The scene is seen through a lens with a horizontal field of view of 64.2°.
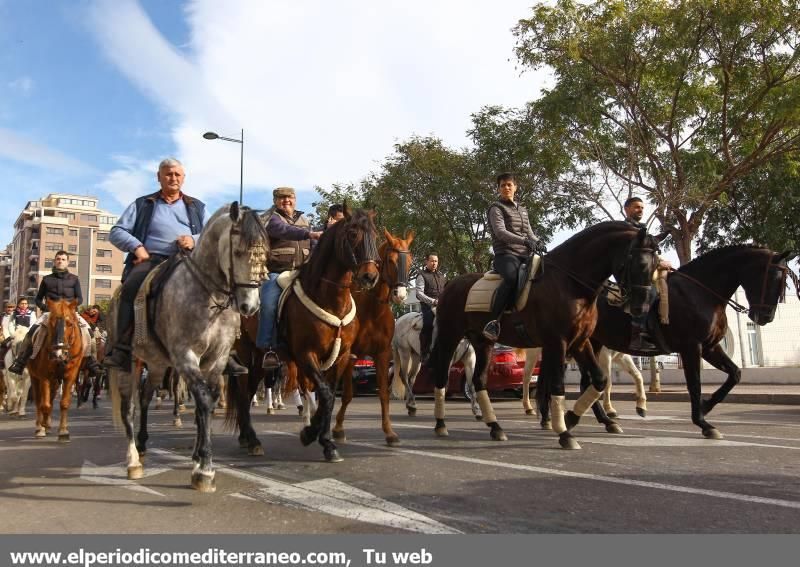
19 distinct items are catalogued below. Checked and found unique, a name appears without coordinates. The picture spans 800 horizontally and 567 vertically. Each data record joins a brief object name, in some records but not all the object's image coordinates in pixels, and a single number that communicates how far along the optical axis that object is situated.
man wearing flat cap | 7.25
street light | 22.88
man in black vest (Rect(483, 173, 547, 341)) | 8.30
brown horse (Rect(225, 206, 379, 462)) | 6.59
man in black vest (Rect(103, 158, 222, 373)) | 6.31
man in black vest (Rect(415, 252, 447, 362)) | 12.64
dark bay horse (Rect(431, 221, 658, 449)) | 7.47
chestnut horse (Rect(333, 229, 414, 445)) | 8.05
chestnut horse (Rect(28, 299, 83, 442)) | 9.98
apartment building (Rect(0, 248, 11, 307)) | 131.50
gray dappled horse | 5.30
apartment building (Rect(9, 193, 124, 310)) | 108.00
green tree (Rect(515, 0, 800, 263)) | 17.92
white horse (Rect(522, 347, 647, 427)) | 10.77
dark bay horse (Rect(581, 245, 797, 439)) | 8.50
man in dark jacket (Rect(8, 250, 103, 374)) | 10.43
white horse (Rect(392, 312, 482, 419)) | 13.77
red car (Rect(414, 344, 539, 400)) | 16.73
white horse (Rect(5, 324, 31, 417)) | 14.52
